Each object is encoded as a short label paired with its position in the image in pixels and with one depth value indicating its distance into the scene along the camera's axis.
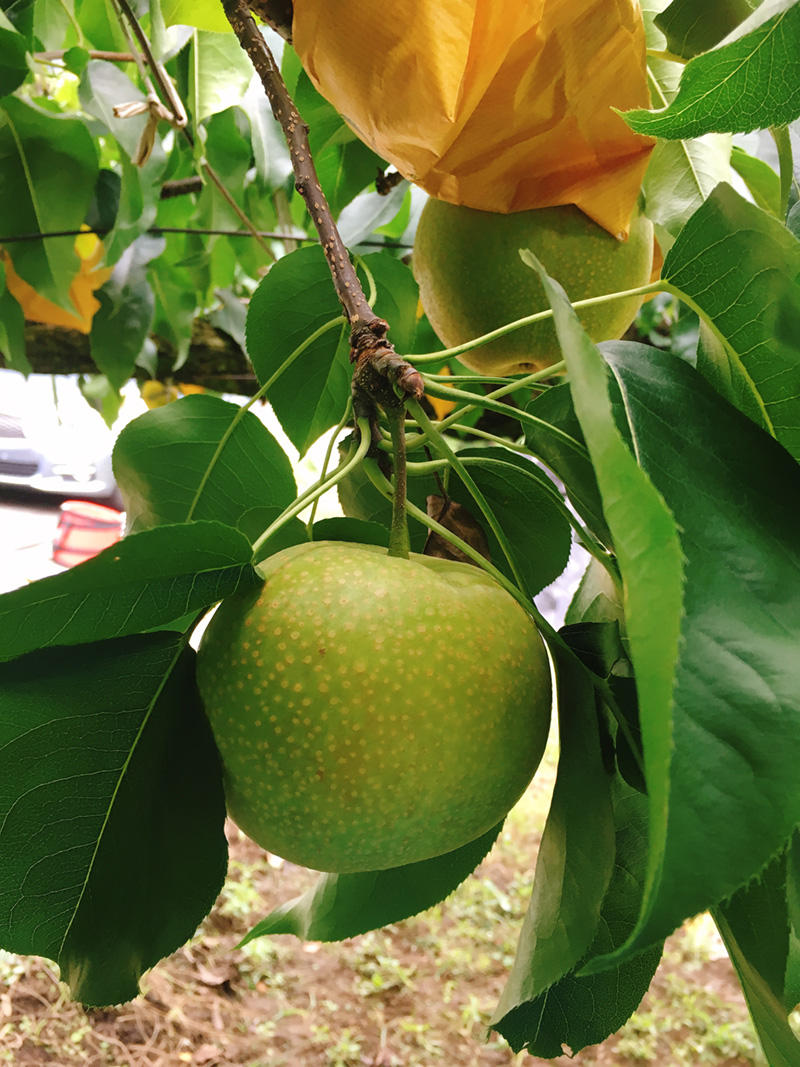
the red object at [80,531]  2.57
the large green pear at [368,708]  0.36
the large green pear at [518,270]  0.56
